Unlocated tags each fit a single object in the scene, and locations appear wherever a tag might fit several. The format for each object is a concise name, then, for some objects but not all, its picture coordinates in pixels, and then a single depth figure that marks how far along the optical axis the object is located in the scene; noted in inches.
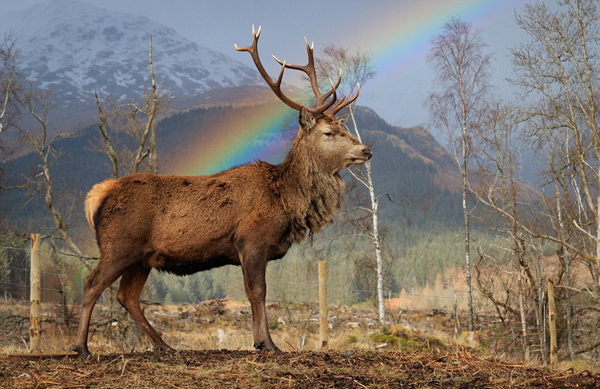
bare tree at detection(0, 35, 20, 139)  839.7
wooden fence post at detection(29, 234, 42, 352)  367.9
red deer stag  266.2
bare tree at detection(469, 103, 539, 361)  708.7
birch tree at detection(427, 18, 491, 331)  917.2
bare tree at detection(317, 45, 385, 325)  804.0
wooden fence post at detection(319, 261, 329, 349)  390.9
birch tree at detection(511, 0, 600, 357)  577.0
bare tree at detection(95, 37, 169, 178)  577.9
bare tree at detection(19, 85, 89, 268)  698.2
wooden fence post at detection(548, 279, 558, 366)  475.5
